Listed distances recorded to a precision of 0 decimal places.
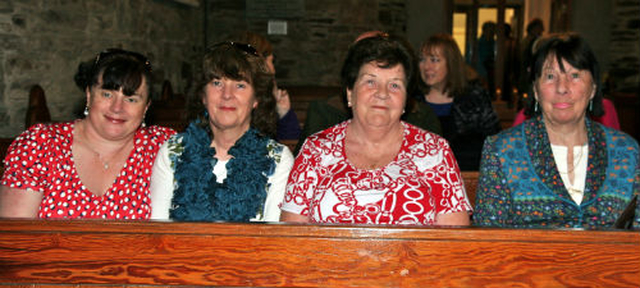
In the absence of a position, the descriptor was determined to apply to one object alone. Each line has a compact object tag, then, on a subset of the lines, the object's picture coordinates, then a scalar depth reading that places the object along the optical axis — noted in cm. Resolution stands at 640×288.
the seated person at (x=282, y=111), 411
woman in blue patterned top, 233
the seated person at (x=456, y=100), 403
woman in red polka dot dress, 231
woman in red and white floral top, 219
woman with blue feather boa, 239
